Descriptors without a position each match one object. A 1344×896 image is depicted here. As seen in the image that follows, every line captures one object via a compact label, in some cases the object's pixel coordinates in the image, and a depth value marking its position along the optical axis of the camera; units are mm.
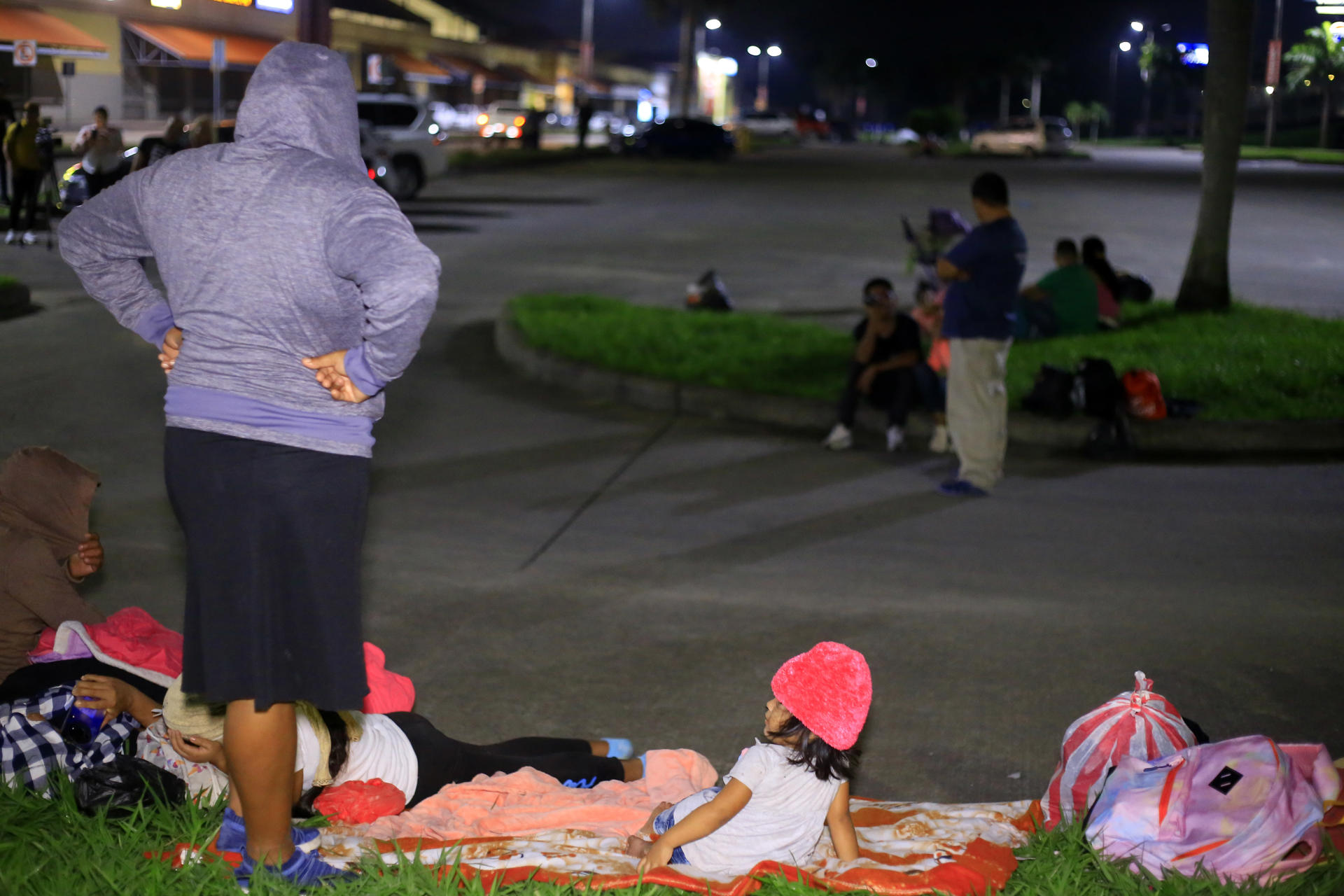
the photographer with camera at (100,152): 18500
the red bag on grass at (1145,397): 9039
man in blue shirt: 7660
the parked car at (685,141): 47625
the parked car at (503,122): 51094
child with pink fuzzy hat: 3428
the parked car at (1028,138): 57156
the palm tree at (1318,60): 39791
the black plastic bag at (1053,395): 9039
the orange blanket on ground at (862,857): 3461
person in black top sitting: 8820
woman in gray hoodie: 3053
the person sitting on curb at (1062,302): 11750
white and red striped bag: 3844
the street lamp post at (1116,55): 101150
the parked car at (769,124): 85875
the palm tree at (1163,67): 92812
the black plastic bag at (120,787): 3719
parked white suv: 25984
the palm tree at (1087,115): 96812
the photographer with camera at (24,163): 16562
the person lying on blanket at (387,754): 3557
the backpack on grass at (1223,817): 3490
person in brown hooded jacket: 4316
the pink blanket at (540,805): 3822
